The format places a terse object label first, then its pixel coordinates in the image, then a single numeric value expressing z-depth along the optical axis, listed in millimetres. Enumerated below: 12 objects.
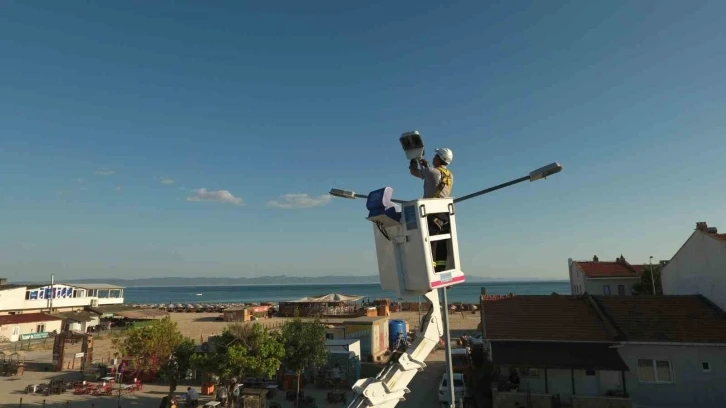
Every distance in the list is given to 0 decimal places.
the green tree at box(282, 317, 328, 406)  21484
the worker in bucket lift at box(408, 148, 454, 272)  5848
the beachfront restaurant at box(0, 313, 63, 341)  42406
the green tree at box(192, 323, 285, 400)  19031
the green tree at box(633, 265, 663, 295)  36312
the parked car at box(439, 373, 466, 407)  20209
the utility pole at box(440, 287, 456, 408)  7126
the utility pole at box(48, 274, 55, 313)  52438
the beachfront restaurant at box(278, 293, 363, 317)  56641
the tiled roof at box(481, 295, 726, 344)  20141
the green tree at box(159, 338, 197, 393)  20312
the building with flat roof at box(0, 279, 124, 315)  48969
